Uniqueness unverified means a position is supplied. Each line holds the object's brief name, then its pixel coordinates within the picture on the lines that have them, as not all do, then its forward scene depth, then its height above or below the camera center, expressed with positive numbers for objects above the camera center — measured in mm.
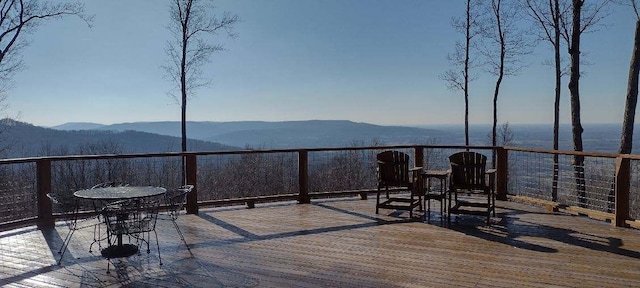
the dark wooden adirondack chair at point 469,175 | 5770 -495
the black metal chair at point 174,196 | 4333 -574
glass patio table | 3995 -517
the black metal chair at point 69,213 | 4165 -978
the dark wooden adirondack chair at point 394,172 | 6277 -500
